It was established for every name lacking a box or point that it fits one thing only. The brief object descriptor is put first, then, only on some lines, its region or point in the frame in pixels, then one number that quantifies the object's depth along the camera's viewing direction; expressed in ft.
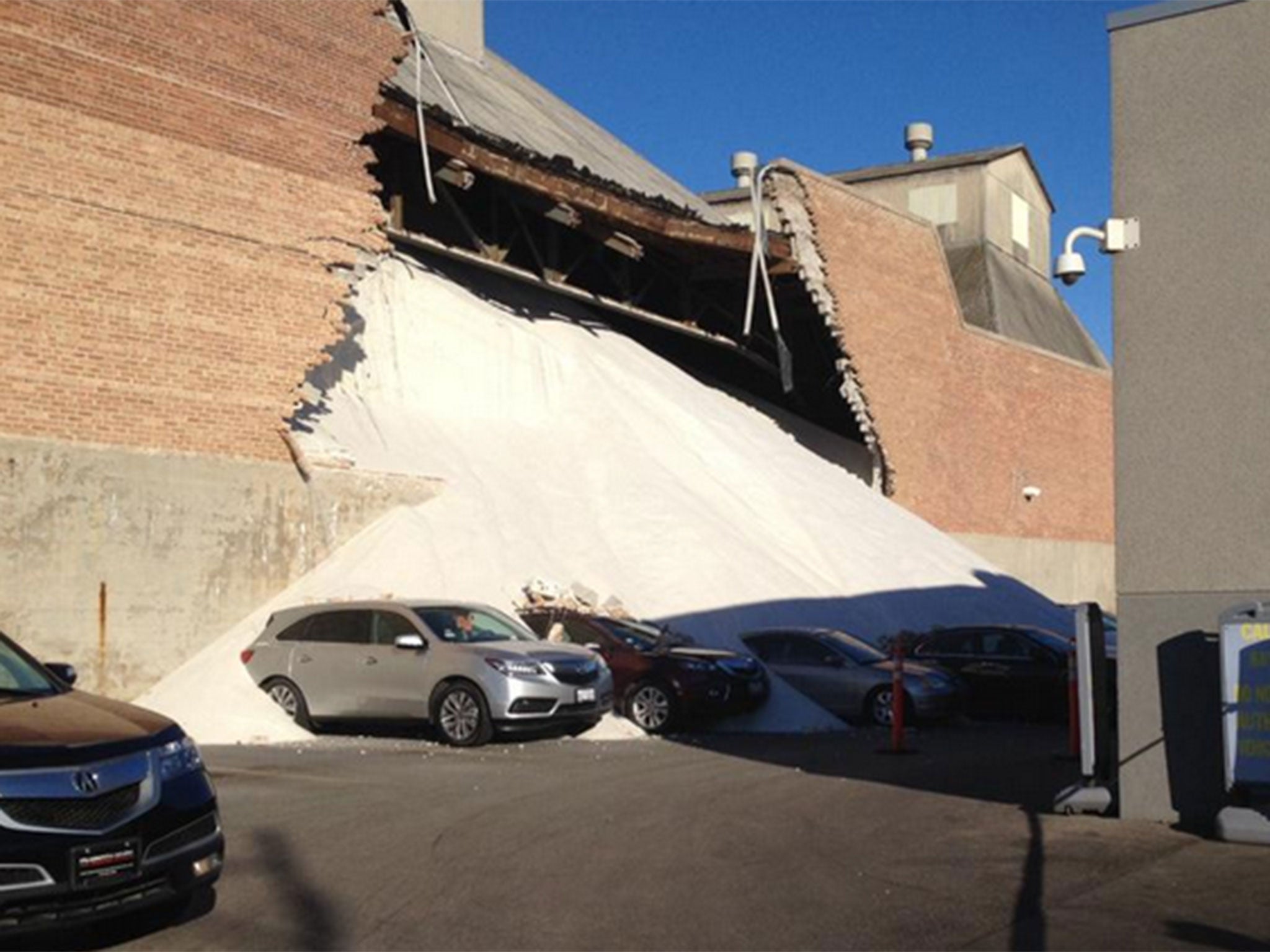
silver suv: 54.03
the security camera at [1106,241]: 37.19
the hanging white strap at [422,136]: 86.58
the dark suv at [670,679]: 60.34
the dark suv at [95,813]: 22.44
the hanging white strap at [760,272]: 110.22
